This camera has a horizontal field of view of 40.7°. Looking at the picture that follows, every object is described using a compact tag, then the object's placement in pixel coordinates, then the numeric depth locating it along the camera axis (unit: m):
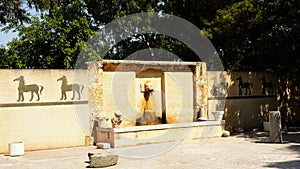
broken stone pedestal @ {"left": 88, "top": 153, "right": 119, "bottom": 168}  9.09
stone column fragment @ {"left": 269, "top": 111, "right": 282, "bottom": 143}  12.38
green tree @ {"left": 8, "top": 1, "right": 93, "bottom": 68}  19.41
